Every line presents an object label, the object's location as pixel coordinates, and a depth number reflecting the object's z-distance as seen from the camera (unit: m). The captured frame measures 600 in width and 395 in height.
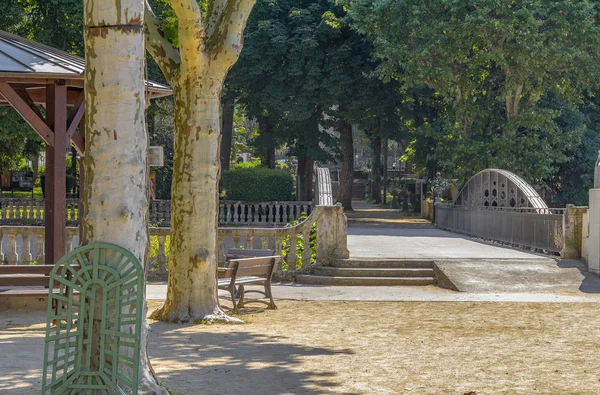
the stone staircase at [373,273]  18.43
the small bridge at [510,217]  20.28
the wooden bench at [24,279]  12.39
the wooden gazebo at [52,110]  13.19
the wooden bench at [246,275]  14.19
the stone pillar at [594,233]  18.45
